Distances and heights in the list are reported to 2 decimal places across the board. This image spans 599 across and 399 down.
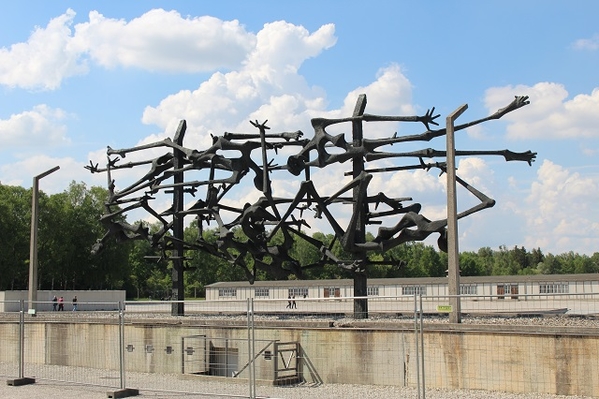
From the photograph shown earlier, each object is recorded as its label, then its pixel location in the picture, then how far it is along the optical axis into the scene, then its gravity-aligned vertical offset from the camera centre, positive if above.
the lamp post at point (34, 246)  30.70 +0.79
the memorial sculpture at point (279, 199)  23.28 +2.14
